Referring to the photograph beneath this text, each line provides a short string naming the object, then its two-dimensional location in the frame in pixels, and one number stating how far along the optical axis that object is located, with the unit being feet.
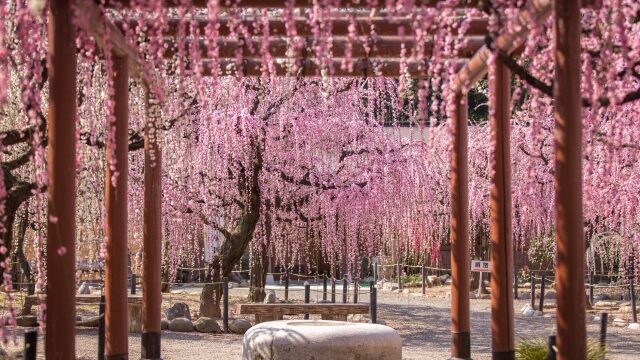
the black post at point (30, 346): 22.49
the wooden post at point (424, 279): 88.53
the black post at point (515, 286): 78.84
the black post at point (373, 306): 48.73
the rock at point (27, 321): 50.34
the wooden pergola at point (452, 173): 17.71
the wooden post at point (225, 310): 51.67
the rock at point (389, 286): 97.88
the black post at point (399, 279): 93.86
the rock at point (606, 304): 75.73
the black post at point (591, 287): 70.45
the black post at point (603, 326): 37.68
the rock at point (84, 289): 79.00
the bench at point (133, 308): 50.85
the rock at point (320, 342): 30.19
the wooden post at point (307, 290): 58.57
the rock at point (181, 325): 51.88
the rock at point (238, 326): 52.11
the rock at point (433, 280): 98.63
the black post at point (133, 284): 61.45
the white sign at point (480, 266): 48.03
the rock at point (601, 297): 80.99
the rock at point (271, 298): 67.92
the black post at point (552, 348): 21.53
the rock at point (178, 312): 54.39
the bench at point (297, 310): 49.24
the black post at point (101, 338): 31.14
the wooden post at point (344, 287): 59.77
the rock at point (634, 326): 58.18
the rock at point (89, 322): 51.05
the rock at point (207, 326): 51.49
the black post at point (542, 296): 67.30
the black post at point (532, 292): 68.80
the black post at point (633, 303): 60.39
